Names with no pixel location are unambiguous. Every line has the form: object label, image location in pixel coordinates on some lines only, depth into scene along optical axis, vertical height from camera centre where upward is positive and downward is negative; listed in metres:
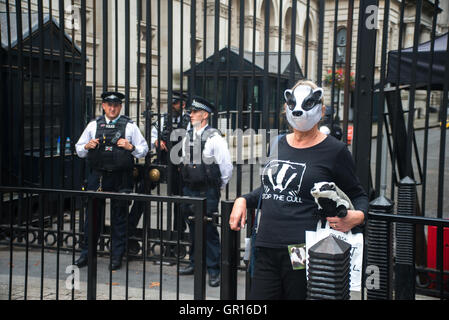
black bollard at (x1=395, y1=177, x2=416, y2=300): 3.76 -0.96
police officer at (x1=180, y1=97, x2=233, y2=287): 5.35 -0.36
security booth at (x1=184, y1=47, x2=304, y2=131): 4.92 +0.53
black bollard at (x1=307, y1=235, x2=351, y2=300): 2.48 -0.66
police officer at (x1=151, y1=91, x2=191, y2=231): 5.70 -0.22
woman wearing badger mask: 2.81 -0.31
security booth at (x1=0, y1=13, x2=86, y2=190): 6.04 +0.40
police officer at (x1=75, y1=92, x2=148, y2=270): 5.76 -0.21
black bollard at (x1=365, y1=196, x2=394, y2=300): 3.08 -0.78
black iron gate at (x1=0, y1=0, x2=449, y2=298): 4.53 +0.53
